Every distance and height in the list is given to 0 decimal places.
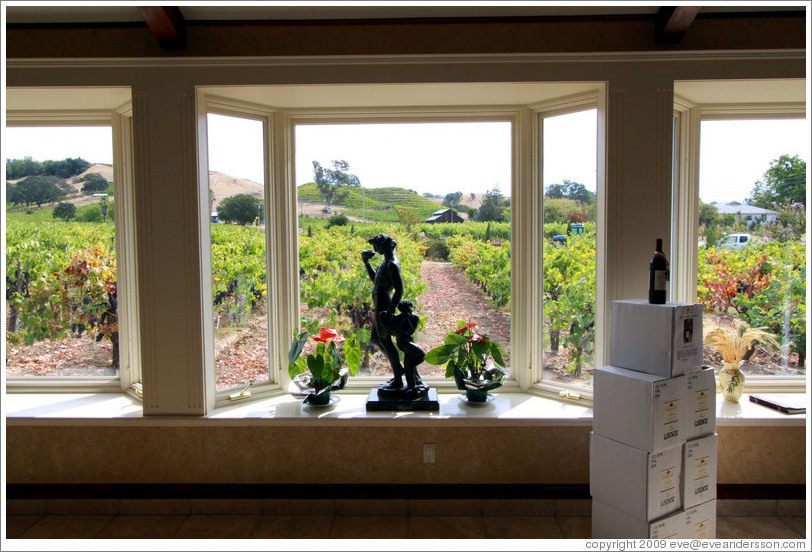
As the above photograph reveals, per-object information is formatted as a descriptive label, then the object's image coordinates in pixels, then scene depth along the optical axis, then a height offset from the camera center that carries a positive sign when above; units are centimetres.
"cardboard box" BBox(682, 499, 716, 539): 218 -115
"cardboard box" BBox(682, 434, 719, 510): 216 -93
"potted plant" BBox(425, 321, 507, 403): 287 -60
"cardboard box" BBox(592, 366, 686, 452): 206 -64
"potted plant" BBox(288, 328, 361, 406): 285 -64
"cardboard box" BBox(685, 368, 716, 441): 215 -64
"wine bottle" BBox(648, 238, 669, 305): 220 -10
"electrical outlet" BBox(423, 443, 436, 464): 274 -106
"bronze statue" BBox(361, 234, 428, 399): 278 -36
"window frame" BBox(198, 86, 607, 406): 309 +21
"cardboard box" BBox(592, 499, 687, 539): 209 -114
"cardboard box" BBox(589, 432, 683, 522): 208 -94
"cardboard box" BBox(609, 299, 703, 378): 209 -35
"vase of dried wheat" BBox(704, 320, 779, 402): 283 -54
